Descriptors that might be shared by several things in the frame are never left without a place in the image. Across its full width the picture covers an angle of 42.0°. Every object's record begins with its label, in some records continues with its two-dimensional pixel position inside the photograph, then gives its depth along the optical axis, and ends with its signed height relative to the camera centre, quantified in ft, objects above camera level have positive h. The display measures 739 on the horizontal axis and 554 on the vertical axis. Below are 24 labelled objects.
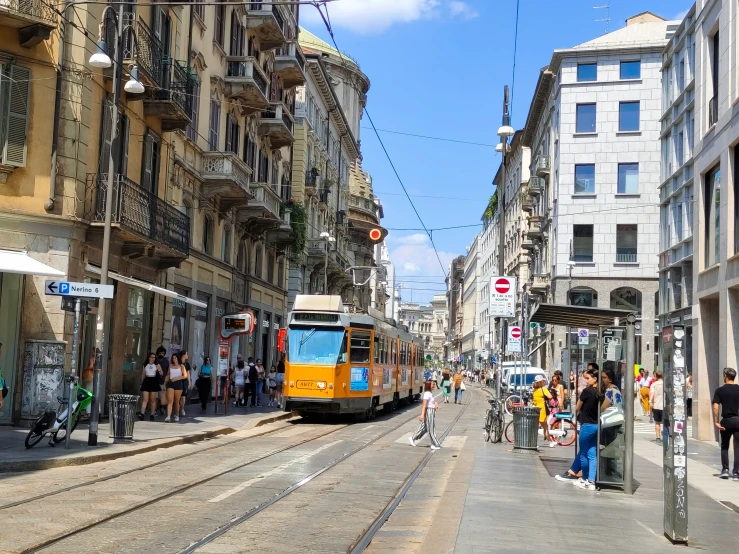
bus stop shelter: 43.06 -0.08
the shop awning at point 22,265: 59.92 +5.96
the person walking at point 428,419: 66.80 -3.27
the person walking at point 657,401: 74.74 -1.66
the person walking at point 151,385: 75.92 -1.76
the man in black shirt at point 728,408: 49.06 -1.31
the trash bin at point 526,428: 64.44 -3.48
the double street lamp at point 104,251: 55.36 +6.60
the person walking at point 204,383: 98.84 -1.86
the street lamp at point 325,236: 155.53 +21.49
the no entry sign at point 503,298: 72.13 +5.79
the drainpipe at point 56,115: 68.49 +17.52
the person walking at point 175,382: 77.05 -1.45
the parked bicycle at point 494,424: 71.20 -3.69
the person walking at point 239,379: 107.14 -1.42
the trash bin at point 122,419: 58.85 -3.45
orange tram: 85.97 +0.99
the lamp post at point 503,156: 76.34 +17.69
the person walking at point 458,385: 152.91 -1.85
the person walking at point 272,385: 117.55 -2.15
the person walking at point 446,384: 154.71 -1.76
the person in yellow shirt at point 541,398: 73.61 -1.69
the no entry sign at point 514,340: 110.01 +4.14
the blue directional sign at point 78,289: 52.60 +3.94
